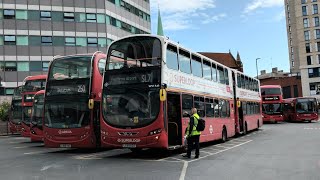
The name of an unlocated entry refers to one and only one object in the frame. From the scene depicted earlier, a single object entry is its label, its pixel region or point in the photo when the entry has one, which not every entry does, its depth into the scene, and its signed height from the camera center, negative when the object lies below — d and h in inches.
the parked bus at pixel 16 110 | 1310.3 +38.6
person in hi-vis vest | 580.1 -19.1
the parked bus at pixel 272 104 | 1787.6 +44.3
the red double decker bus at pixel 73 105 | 689.0 +24.8
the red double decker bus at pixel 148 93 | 577.3 +36.0
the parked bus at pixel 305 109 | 1908.2 +22.0
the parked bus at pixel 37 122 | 926.4 +0.8
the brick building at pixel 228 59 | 4803.2 +626.6
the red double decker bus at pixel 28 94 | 1123.9 +79.1
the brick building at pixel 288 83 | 4217.5 +310.8
